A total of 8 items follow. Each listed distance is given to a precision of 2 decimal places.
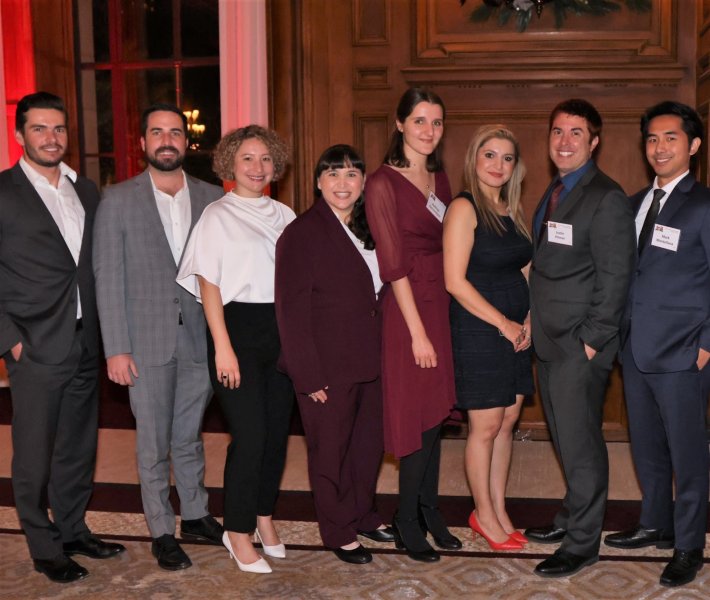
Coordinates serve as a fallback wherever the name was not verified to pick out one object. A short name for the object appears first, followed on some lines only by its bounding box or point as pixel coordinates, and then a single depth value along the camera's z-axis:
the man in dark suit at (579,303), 2.75
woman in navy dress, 2.88
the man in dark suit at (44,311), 2.80
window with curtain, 5.80
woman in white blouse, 2.82
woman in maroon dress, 2.85
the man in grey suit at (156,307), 2.88
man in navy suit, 2.77
